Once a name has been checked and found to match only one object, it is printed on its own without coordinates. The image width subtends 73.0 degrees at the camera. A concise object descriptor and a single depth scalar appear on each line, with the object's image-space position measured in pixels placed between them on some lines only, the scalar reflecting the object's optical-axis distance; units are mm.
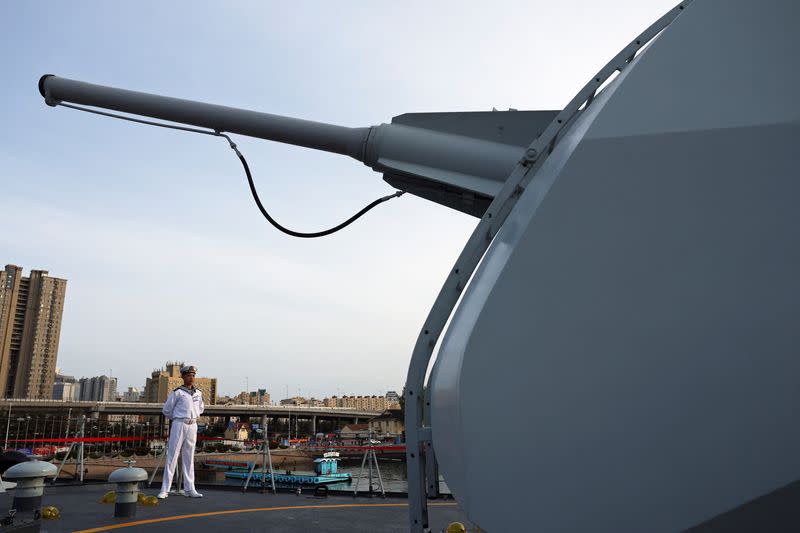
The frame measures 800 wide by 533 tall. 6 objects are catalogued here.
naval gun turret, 1393
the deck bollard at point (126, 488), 5676
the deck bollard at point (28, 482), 5016
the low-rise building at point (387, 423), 76575
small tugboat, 24466
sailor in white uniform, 7285
